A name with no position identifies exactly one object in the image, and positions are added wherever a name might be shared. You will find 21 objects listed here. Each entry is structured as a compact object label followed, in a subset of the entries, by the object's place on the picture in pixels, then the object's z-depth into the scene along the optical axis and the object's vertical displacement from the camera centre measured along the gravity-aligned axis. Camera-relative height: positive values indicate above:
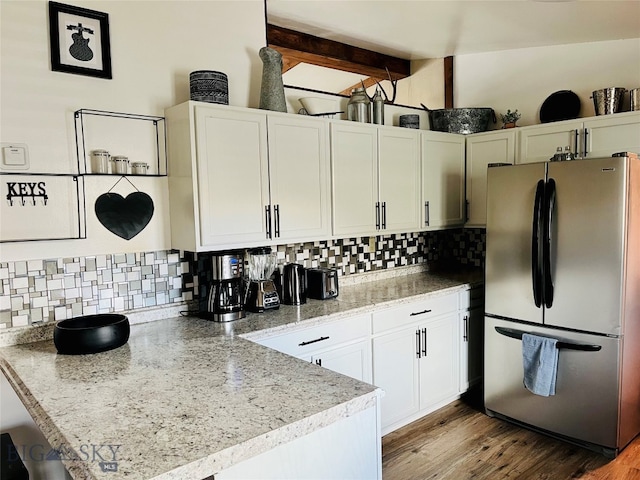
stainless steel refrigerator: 2.57 -0.45
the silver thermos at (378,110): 3.27 +0.71
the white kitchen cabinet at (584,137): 3.05 +0.49
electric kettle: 2.79 -0.43
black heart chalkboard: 2.35 +0.03
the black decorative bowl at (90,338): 1.93 -0.50
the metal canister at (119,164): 2.36 +0.27
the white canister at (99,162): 2.29 +0.28
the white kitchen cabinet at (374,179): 2.98 +0.22
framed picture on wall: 2.18 +0.85
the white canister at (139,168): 2.42 +0.25
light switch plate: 2.07 +0.28
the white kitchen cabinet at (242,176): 2.37 +0.21
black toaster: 2.92 -0.44
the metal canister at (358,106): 3.15 +0.71
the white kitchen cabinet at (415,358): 2.88 -0.97
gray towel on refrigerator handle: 2.79 -0.94
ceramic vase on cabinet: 2.69 +0.76
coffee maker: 2.46 -0.41
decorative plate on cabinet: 3.49 +0.77
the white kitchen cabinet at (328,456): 1.25 -0.71
